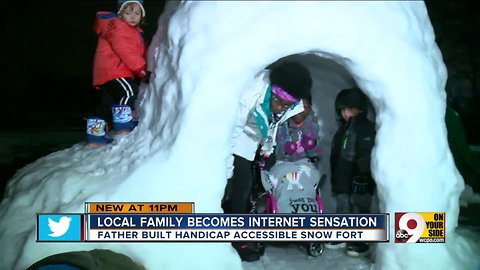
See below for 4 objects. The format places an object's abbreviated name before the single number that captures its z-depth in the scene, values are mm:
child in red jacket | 3021
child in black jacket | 2928
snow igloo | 2316
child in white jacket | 2865
